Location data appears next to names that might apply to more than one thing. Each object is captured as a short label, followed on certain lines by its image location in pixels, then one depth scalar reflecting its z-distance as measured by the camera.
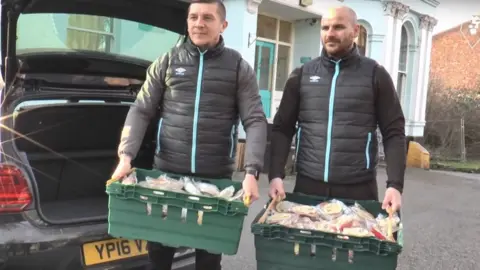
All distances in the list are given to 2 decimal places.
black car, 2.69
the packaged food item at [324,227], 2.35
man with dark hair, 2.82
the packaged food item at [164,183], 2.65
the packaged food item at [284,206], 2.64
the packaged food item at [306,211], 2.56
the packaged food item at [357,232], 2.28
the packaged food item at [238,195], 2.58
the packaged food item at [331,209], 2.61
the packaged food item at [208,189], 2.69
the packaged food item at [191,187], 2.66
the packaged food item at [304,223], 2.39
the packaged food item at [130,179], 2.60
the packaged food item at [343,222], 2.41
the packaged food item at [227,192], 2.62
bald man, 2.83
